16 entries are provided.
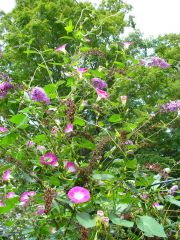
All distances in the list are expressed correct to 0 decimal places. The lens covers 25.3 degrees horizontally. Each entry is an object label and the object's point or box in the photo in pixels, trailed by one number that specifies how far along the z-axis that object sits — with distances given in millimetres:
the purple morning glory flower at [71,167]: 1170
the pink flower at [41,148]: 1349
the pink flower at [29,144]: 1407
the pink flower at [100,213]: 1000
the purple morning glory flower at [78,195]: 1016
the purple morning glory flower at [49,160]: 1210
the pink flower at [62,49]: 2019
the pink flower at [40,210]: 1353
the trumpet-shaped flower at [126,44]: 2163
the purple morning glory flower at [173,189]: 1453
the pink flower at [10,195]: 1354
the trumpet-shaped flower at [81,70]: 1555
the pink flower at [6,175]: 1396
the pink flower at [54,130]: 1322
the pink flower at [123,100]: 1576
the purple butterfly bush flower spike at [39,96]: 1305
